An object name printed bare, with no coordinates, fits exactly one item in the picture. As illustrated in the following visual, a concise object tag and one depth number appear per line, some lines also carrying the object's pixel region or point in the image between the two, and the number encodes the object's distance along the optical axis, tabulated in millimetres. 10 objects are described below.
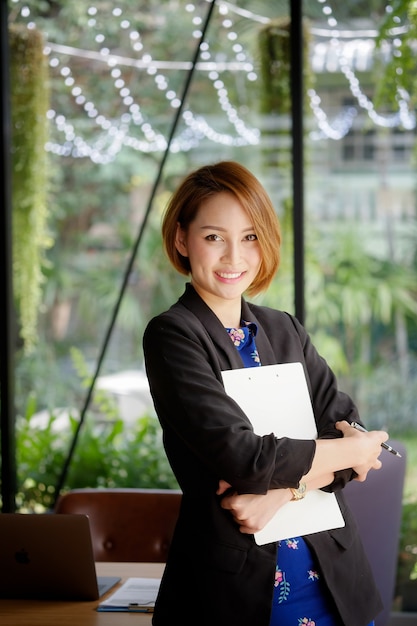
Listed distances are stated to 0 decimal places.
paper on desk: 2021
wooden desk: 1929
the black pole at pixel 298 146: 3592
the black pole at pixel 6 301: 3975
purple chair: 2789
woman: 1556
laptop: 1940
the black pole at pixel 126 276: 3867
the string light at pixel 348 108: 3842
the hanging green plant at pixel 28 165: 4180
